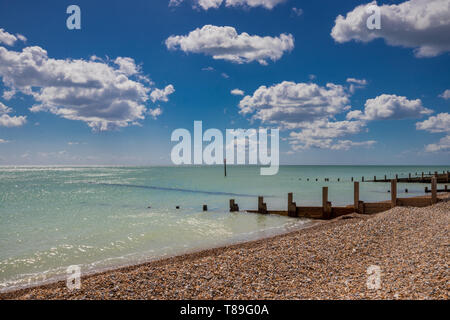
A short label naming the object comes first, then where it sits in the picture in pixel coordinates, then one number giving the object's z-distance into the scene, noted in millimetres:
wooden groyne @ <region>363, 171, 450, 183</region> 53500
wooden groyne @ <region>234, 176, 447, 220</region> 17941
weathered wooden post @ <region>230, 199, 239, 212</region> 22859
